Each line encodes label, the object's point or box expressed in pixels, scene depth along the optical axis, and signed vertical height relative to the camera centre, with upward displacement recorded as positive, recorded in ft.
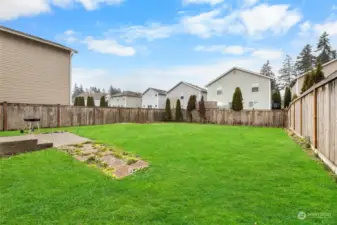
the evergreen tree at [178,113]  79.56 +0.39
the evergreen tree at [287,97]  87.75 +6.36
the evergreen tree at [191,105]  77.87 +3.00
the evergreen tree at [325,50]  139.54 +37.99
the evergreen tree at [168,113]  79.61 +0.39
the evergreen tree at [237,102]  70.03 +3.57
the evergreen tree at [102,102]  105.48 +5.34
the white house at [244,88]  85.76 +9.74
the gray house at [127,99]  135.64 +8.58
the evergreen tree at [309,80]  32.17 +4.85
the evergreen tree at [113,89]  267.96 +29.12
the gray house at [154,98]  120.47 +8.27
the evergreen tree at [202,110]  74.86 +1.30
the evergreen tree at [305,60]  151.43 +34.90
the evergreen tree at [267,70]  189.78 +35.22
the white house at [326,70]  75.11 +14.10
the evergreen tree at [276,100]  96.68 +5.79
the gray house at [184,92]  105.09 +10.01
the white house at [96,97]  169.68 +11.87
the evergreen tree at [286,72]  171.17 +30.19
